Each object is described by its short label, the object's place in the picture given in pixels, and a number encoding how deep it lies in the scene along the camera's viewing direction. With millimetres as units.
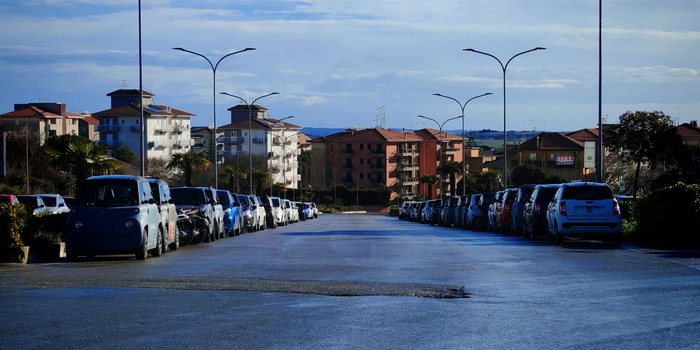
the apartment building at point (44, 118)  123750
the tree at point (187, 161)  69625
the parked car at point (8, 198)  33125
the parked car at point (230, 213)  36656
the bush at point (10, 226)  20109
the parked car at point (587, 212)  26516
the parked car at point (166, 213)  23844
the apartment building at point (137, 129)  136750
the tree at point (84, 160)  44000
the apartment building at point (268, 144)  154625
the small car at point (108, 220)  20938
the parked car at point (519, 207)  33219
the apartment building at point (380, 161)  163750
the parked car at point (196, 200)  31203
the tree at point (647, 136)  53156
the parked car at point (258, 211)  44844
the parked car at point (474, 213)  44250
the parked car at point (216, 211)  32438
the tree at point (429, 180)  157625
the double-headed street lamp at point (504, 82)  57316
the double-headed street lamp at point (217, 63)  53741
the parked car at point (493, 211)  39516
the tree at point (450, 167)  143250
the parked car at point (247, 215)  41525
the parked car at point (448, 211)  52250
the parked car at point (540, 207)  29859
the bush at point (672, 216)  24500
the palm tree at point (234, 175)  85188
